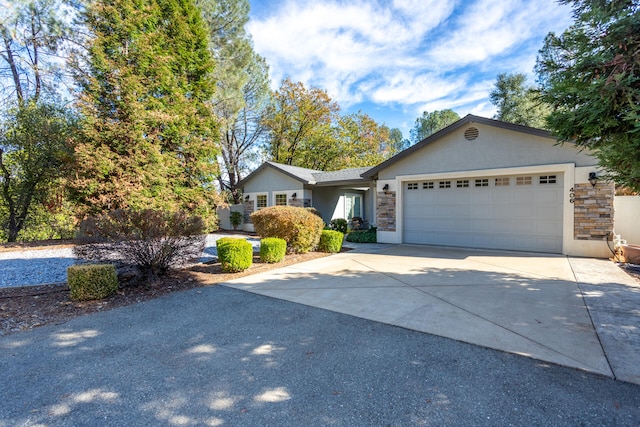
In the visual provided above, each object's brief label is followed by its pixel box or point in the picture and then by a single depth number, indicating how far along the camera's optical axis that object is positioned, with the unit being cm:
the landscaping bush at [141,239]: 540
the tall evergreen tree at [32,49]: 1370
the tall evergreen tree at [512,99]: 1836
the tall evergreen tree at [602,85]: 307
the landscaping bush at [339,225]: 1432
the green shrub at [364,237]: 1186
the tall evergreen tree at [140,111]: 1060
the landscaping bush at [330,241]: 961
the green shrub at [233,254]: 684
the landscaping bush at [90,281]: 494
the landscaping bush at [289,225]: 898
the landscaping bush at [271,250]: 785
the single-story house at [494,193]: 802
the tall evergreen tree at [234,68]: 1881
